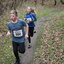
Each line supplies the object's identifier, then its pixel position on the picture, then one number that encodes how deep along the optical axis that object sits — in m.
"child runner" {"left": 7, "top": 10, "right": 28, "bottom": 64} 6.49
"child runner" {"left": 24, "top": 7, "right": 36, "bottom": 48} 9.14
